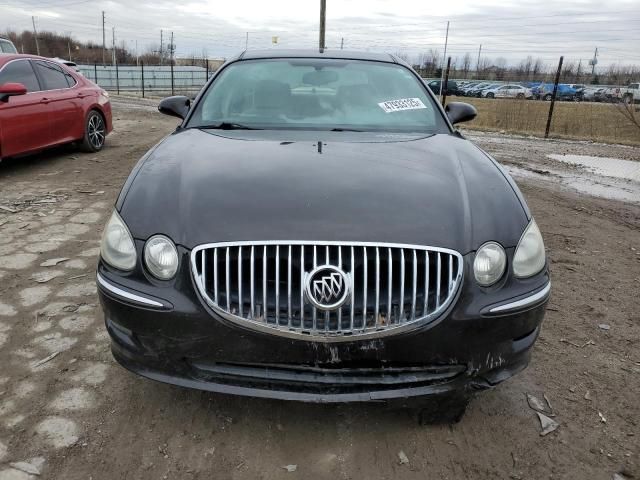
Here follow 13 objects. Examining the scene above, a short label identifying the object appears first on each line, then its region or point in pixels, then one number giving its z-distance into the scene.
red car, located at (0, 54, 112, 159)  6.60
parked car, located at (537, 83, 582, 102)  49.02
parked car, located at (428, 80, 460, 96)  25.69
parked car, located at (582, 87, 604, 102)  49.03
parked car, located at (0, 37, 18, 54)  11.98
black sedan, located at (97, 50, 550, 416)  1.96
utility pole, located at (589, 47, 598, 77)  79.06
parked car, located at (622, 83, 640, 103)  45.12
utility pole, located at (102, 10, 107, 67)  73.43
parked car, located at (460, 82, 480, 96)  52.17
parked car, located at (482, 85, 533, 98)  49.62
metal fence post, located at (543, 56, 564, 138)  13.95
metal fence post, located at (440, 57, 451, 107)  15.71
